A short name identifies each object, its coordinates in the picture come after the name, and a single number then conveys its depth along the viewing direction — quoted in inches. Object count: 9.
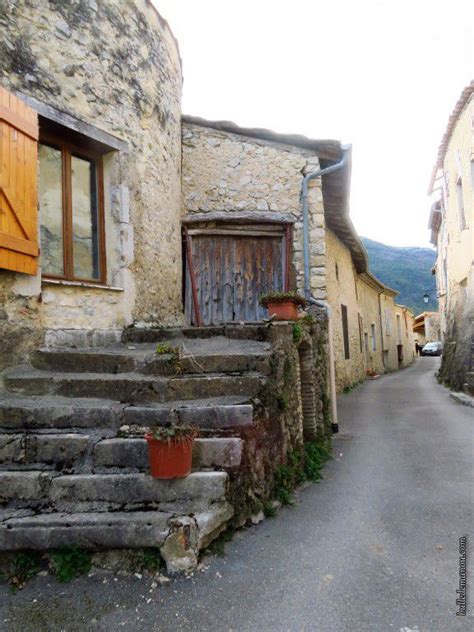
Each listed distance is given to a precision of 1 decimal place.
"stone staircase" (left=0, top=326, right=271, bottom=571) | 98.7
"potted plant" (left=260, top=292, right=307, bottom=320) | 195.6
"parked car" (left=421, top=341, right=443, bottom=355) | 1168.8
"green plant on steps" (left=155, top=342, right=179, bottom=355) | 154.6
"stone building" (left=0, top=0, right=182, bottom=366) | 159.5
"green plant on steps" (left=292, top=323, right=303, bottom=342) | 184.5
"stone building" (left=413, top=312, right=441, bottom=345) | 1343.5
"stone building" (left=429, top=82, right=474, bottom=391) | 350.9
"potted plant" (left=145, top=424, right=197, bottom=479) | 105.0
